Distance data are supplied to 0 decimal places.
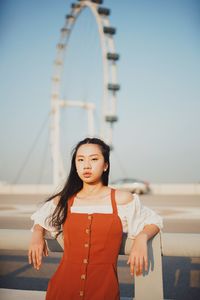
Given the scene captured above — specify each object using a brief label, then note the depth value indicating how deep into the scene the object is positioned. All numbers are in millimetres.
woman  1605
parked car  22266
